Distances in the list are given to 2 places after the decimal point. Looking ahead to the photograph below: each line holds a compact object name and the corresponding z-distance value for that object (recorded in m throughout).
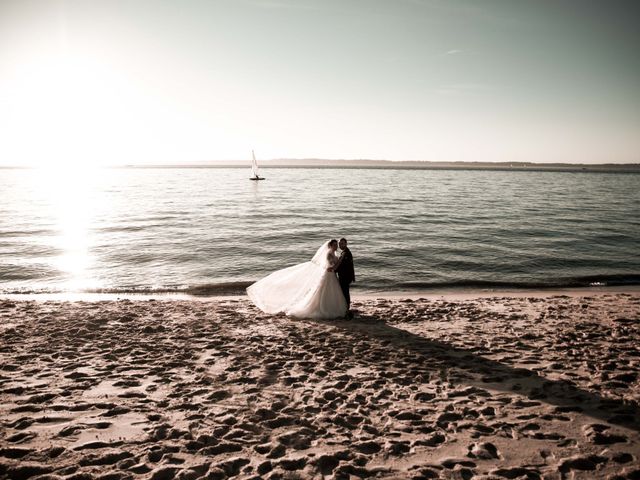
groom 11.48
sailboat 97.78
